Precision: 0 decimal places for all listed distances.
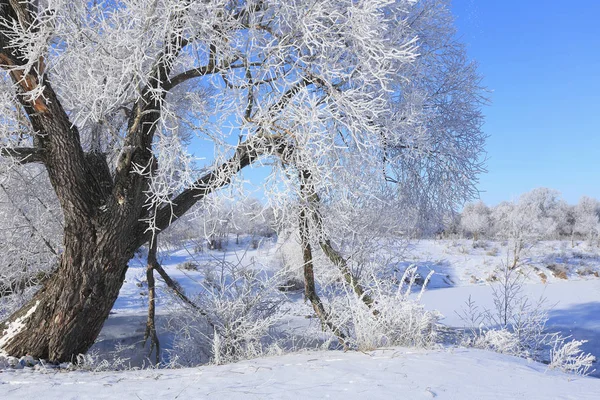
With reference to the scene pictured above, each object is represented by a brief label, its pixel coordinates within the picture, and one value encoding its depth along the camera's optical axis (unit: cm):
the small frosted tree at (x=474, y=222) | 3669
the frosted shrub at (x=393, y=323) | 462
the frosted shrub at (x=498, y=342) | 518
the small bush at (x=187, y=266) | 1789
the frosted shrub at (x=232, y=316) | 572
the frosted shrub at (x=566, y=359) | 457
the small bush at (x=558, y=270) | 2309
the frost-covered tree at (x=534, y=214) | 3029
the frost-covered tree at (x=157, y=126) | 401
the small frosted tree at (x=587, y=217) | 3870
